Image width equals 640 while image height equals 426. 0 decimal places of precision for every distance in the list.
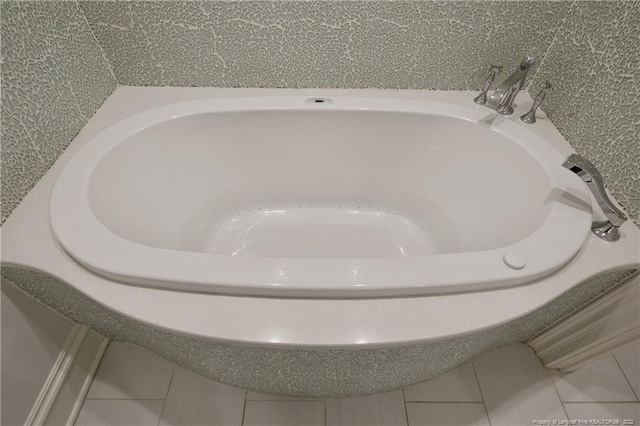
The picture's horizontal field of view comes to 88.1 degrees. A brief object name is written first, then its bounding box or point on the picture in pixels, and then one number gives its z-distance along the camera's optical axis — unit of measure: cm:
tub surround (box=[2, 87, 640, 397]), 56
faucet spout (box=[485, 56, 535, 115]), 90
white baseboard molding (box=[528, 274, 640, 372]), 78
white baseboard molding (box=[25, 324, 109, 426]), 88
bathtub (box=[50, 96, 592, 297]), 61
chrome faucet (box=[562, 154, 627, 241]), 66
